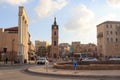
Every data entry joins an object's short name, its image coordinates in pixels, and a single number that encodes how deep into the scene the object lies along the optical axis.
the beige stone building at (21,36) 23.55
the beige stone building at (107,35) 47.93
